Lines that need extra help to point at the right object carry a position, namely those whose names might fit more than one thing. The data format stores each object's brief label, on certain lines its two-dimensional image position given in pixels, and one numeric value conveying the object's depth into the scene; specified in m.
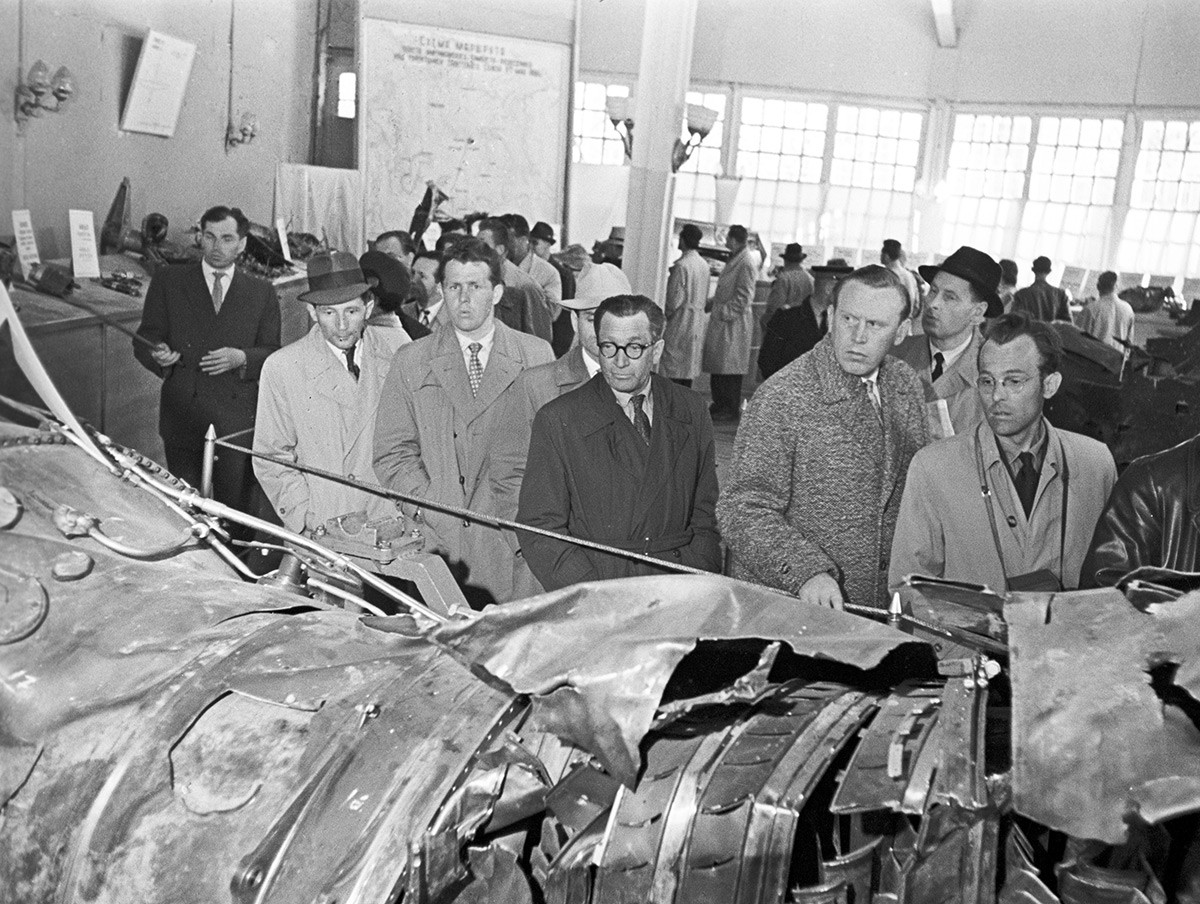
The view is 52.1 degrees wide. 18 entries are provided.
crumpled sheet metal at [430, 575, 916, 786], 1.58
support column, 7.87
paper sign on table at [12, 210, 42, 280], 2.81
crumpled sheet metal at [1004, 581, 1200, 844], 1.37
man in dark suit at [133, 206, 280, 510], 4.26
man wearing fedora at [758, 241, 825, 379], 8.46
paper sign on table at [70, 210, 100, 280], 5.01
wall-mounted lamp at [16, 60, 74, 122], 4.03
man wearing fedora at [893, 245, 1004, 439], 4.14
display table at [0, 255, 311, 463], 2.37
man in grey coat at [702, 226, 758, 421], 10.71
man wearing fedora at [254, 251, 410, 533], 3.76
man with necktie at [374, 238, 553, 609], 3.79
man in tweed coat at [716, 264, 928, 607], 2.86
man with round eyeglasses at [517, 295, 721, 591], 3.15
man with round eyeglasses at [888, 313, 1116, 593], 2.77
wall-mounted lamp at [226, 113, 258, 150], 8.07
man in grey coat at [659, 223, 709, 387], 10.11
